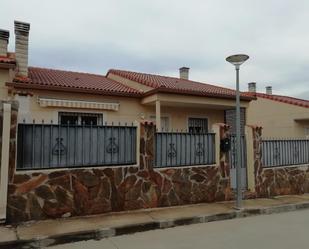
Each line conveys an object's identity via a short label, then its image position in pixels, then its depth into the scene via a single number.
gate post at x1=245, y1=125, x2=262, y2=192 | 10.16
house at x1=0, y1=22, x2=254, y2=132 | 12.11
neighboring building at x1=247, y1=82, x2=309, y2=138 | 19.98
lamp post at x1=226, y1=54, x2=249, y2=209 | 8.35
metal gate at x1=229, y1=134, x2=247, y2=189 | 9.78
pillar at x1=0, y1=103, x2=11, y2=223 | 6.50
